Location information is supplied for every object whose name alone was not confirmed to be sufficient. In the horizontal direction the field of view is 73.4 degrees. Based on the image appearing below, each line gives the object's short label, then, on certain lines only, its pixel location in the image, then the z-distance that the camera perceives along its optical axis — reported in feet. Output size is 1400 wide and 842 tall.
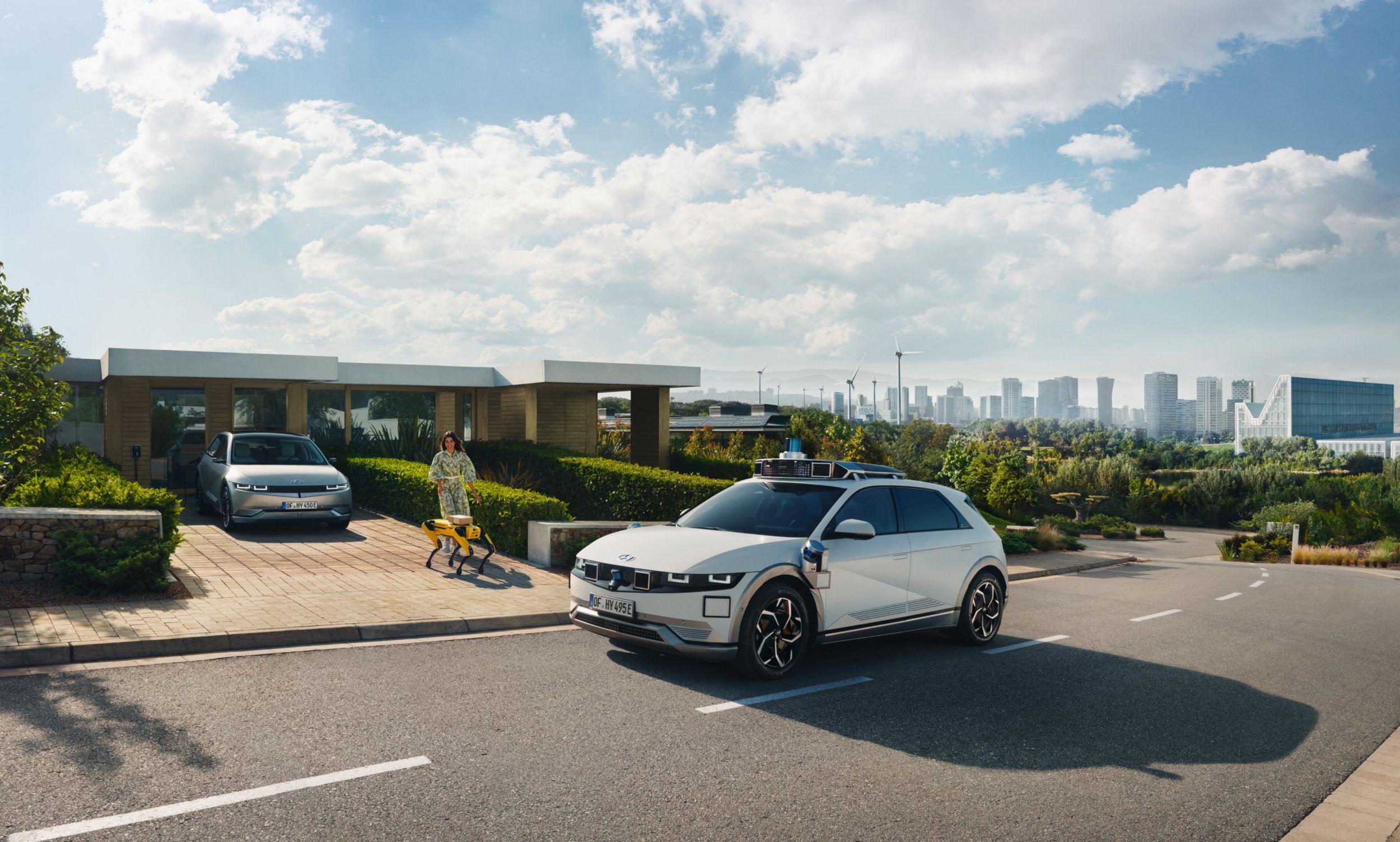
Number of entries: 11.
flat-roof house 64.13
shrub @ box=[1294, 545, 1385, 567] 83.15
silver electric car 47.03
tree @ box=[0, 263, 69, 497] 37.93
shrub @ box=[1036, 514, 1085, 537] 137.39
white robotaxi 22.30
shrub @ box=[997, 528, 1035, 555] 65.57
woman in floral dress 40.98
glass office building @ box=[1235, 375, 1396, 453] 596.70
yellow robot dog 38.52
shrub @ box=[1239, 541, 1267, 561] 99.14
